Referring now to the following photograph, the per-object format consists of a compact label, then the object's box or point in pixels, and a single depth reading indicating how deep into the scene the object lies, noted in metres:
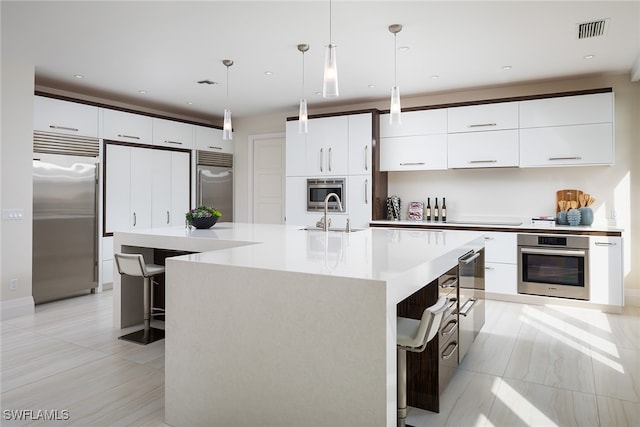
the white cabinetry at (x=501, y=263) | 4.61
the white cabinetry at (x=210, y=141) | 6.40
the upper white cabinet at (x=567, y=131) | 4.40
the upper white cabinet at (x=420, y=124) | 5.19
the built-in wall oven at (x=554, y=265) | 4.32
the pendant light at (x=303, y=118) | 3.49
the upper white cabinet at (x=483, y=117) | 4.82
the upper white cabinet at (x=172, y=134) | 5.78
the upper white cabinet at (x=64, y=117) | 4.48
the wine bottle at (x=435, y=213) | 5.50
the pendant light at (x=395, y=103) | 3.23
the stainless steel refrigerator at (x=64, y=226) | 4.46
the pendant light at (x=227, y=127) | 3.93
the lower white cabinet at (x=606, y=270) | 4.18
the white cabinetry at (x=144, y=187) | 5.22
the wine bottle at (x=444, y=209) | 5.44
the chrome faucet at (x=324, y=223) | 3.47
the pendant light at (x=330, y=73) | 2.53
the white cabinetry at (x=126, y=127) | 5.15
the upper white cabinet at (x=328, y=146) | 5.63
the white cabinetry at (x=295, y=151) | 5.95
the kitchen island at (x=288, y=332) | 1.60
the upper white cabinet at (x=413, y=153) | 5.21
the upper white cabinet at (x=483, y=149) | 4.83
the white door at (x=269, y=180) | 6.79
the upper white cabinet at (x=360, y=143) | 5.46
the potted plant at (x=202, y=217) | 3.65
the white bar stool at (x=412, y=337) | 1.71
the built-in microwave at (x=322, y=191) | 5.66
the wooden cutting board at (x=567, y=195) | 4.79
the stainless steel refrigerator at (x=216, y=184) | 6.47
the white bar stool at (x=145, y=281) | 3.18
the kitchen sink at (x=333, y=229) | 3.58
